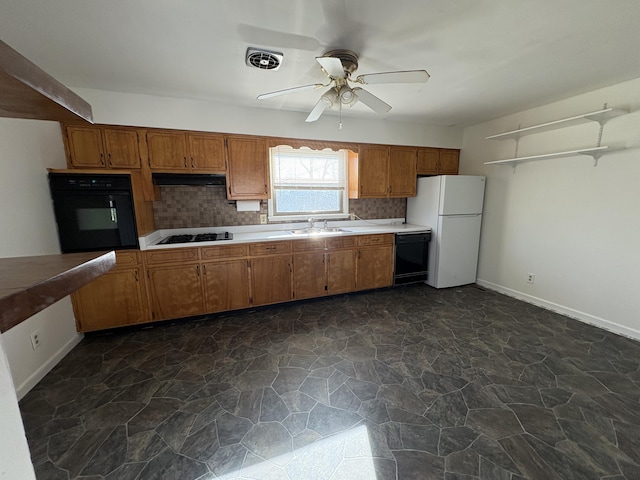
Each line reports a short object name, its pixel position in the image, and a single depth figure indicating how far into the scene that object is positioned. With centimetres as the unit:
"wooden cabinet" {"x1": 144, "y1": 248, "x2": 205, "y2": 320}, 291
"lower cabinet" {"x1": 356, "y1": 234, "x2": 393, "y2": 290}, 380
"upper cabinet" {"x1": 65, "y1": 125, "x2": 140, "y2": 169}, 273
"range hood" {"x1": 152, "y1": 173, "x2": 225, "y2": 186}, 303
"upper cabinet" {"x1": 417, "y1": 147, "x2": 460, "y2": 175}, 429
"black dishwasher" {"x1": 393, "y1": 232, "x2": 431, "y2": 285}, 398
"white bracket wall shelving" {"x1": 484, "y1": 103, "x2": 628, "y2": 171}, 265
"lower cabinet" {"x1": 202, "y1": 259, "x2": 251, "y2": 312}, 311
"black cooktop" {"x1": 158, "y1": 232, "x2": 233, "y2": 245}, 309
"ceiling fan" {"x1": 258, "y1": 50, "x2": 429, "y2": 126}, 180
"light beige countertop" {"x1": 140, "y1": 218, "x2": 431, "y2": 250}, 303
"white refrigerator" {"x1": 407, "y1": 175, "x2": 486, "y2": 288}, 389
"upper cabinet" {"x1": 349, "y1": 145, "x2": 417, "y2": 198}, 398
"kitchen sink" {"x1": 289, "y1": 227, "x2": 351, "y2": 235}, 366
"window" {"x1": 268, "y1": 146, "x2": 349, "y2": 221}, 382
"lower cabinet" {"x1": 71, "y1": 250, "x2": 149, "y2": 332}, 275
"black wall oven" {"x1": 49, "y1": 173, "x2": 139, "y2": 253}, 252
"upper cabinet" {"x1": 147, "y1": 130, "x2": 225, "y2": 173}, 297
